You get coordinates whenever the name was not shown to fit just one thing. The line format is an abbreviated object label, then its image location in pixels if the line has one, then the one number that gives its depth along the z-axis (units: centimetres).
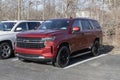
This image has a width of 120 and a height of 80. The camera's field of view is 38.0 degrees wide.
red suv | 629
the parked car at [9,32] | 782
